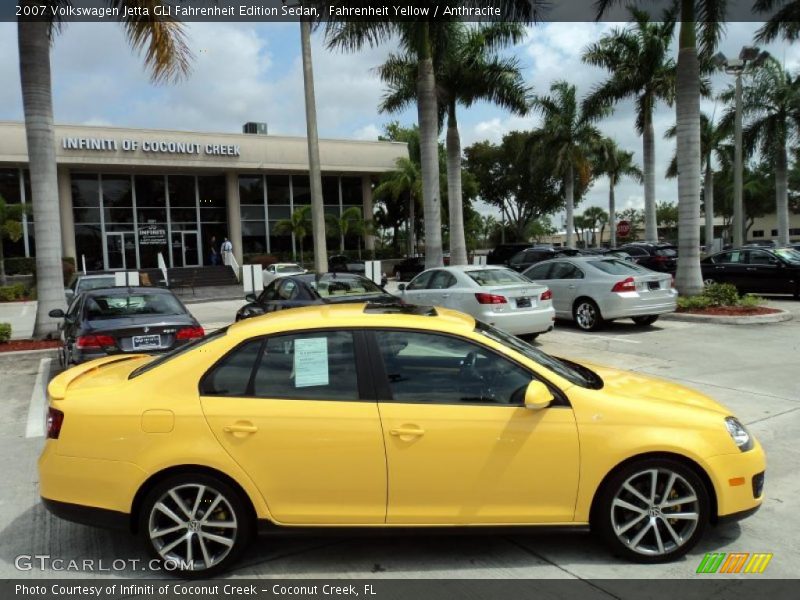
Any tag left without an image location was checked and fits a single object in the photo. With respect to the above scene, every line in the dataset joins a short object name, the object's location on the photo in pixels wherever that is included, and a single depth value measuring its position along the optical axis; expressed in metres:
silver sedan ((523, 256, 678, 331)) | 11.90
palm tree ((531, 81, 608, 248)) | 33.94
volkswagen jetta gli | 3.45
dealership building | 31.42
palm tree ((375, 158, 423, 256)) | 36.16
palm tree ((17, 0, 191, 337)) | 12.01
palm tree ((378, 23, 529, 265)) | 20.83
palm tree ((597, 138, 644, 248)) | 37.53
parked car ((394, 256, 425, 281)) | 33.44
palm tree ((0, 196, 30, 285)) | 27.25
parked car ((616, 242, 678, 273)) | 22.72
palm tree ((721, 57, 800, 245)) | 28.53
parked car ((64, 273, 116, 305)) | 16.06
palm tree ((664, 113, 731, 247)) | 36.03
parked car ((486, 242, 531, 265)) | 26.73
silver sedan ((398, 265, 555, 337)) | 10.38
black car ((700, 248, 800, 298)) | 16.62
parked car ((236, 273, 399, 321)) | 10.30
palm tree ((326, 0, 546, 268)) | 15.77
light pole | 24.34
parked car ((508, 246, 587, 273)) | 21.44
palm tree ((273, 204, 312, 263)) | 35.03
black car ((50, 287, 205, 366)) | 7.40
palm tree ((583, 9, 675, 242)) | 27.16
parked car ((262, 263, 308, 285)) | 28.90
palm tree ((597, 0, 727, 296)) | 14.97
